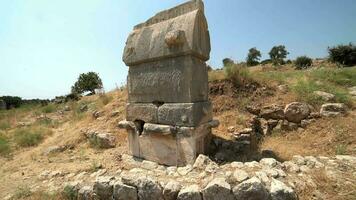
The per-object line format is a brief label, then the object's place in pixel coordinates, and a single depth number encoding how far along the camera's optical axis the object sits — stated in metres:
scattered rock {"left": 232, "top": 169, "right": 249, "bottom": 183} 2.82
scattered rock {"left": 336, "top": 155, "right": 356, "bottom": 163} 3.44
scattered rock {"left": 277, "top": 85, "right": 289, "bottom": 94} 6.66
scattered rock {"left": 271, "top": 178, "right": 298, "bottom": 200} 2.55
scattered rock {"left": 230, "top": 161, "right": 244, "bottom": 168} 3.28
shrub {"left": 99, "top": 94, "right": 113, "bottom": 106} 9.93
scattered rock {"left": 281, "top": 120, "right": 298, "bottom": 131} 5.73
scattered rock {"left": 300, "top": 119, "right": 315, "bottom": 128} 5.63
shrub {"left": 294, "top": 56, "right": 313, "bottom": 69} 14.77
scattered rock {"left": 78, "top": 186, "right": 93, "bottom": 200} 3.35
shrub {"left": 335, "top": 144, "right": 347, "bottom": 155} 4.44
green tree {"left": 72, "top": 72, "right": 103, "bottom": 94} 28.82
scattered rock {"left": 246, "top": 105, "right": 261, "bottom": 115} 6.38
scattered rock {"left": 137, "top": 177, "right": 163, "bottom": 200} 2.99
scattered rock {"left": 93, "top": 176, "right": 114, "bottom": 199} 3.25
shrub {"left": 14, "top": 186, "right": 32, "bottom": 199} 3.72
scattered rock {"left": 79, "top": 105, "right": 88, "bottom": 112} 11.42
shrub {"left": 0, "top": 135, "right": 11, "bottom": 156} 6.87
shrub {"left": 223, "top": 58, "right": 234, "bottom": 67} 7.70
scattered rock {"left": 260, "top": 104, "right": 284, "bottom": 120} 6.00
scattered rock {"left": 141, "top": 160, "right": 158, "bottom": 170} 4.28
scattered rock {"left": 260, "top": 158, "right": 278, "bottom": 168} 3.26
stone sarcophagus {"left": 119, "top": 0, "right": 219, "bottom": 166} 4.00
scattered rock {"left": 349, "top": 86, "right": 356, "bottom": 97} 6.32
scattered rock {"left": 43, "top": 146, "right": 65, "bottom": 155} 6.35
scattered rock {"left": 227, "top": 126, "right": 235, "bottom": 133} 5.92
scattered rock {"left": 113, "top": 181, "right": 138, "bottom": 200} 3.09
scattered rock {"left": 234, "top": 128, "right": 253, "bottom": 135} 5.52
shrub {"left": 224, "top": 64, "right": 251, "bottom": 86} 7.16
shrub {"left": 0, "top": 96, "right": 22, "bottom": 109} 26.19
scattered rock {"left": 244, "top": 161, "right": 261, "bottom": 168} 3.25
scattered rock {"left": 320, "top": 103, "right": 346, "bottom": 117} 5.59
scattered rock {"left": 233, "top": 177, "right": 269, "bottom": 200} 2.62
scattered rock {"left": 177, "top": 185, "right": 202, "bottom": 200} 2.78
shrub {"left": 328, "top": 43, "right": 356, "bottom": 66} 14.96
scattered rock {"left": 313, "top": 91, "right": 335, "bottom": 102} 6.05
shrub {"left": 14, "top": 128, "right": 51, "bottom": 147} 7.62
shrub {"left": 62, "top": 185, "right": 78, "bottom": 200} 3.46
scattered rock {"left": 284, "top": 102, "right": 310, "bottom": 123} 5.77
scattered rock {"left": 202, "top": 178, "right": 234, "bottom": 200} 2.71
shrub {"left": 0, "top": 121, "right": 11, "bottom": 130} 11.04
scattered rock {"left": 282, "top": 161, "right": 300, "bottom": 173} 3.16
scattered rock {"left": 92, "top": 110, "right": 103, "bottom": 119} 8.49
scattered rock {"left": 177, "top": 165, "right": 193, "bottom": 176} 3.35
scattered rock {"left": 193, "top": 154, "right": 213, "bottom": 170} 3.48
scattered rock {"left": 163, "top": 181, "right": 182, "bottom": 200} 2.90
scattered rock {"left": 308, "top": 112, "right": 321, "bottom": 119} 5.70
